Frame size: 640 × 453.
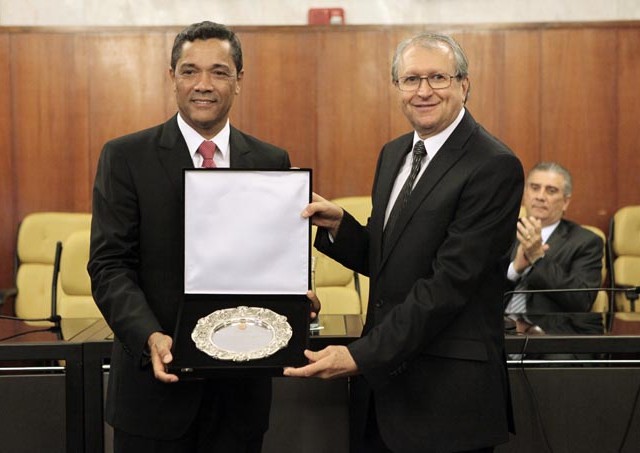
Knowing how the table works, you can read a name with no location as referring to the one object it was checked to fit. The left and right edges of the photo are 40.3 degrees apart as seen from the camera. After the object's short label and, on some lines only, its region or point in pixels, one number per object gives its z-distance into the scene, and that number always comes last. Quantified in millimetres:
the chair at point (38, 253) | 5465
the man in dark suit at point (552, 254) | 3992
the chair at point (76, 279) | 4488
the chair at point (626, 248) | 5590
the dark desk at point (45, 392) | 2752
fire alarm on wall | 6176
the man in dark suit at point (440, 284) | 2090
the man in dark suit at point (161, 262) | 2146
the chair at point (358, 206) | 5282
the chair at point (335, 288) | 4527
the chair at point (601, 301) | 4992
